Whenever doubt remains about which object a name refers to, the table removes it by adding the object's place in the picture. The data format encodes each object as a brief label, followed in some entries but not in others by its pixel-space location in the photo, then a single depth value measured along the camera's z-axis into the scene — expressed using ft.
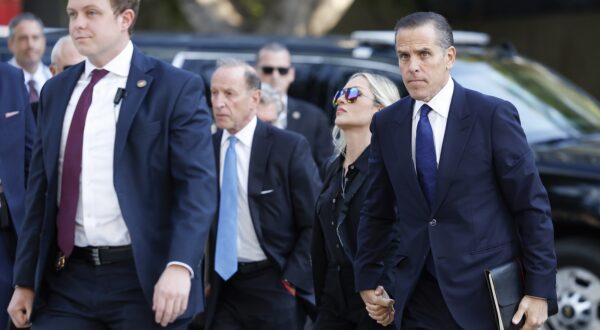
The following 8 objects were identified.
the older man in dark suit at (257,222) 37.37
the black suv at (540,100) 46.70
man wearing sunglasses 53.06
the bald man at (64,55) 43.52
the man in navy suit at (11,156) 33.65
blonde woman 33.37
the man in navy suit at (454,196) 26.86
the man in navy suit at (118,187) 27.30
